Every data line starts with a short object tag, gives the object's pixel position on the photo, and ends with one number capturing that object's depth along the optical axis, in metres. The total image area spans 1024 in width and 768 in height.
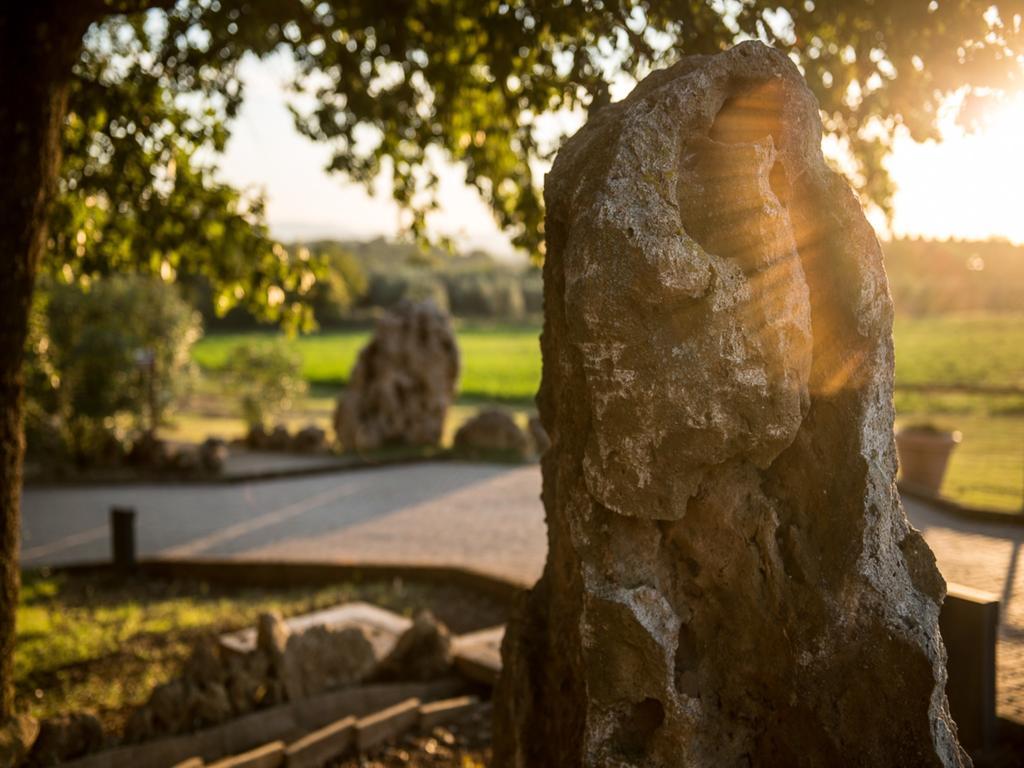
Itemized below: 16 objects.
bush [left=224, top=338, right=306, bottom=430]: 24.88
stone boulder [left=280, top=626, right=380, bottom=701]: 6.55
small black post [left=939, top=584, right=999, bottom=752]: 5.26
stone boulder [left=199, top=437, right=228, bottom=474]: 18.34
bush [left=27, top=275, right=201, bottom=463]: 19.03
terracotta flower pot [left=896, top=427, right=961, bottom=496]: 14.68
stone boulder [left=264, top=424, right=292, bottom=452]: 21.96
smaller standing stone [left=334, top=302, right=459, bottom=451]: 21.03
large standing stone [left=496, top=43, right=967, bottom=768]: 3.12
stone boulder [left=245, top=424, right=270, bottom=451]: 22.31
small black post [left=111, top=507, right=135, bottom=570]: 11.23
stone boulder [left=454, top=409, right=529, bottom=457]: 20.14
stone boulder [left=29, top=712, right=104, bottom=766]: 5.48
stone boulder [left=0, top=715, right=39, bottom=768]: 5.19
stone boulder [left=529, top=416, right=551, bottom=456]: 19.41
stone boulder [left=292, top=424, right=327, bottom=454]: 21.41
